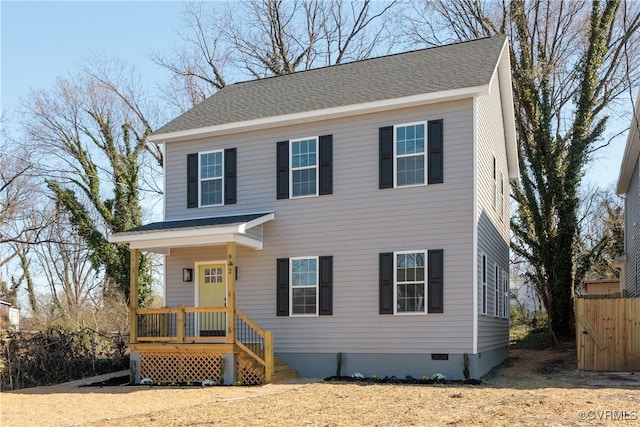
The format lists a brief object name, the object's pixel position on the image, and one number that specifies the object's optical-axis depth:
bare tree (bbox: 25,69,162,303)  25.52
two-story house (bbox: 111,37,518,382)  13.90
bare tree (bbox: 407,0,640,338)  21.98
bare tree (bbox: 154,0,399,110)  30.39
